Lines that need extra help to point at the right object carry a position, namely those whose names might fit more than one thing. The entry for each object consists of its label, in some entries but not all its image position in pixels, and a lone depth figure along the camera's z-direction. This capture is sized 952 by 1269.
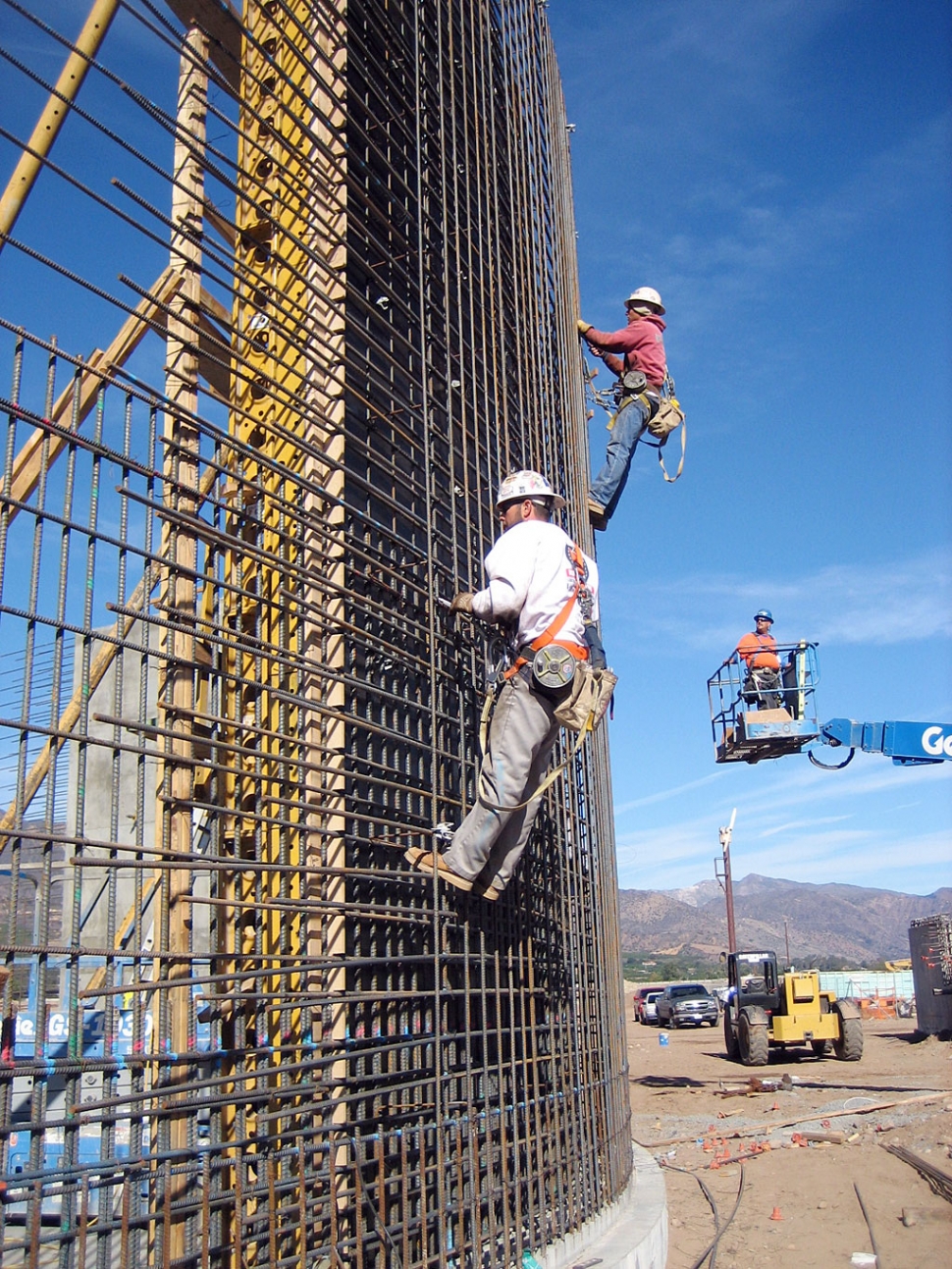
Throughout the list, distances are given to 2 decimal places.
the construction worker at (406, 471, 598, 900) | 4.82
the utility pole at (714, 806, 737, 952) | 33.81
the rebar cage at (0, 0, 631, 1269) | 2.91
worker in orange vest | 15.92
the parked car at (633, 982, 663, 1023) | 42.88
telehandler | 20.17
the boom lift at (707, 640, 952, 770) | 15.41
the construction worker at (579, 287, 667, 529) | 7.77
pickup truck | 37.44
